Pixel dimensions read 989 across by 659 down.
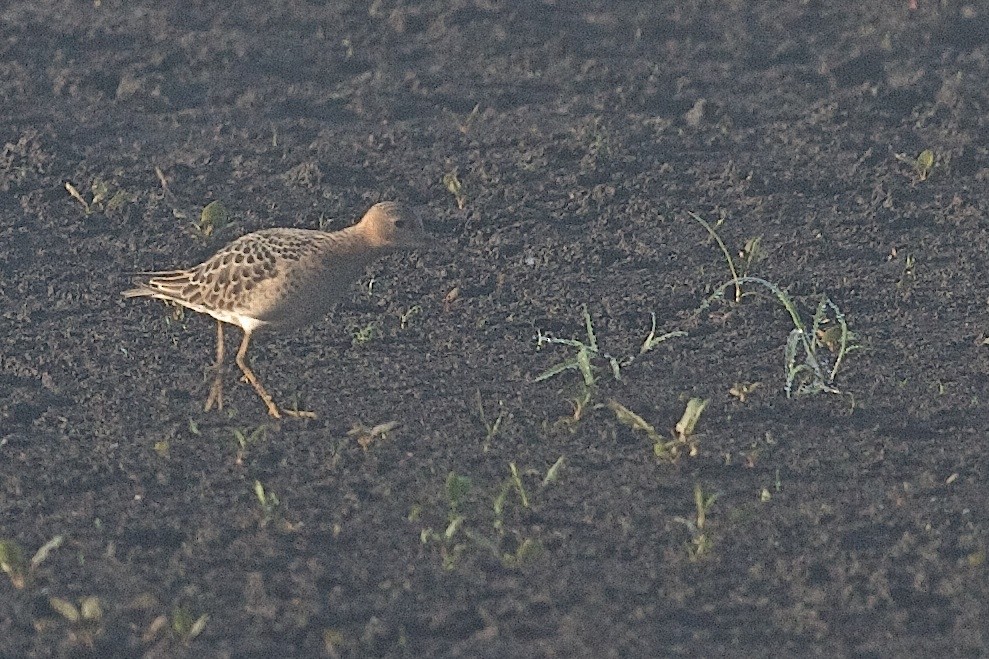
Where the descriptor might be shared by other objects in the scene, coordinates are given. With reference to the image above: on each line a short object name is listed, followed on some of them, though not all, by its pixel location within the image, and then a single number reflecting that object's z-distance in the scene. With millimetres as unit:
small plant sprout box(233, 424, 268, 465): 14727
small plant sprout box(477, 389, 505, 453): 14914
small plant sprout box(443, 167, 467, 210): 19391
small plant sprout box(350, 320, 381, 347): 16703
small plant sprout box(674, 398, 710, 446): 14187
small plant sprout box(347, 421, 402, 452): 14500
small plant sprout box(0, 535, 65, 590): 12828
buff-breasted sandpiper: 15344
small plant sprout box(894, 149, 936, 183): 19453
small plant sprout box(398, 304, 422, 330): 17031
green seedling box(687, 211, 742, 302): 16605
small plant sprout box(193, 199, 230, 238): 18250
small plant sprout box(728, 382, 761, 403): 15523
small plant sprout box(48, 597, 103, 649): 12297
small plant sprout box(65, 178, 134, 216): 19078
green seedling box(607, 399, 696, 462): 14375
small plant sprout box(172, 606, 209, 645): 12223
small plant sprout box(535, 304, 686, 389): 15086
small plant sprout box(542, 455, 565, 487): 13797
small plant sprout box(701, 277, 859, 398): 15195
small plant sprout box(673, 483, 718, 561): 13242
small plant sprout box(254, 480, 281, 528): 13758
